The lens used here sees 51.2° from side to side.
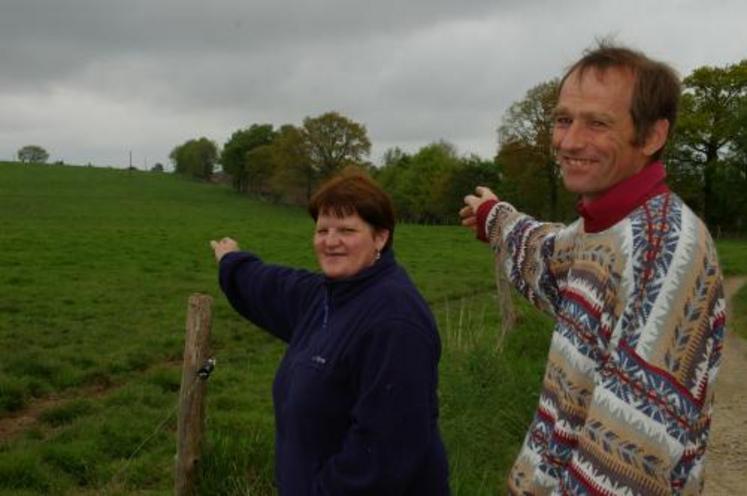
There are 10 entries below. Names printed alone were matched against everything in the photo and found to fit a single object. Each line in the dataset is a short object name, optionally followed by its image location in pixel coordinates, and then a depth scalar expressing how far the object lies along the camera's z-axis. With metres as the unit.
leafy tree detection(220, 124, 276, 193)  81.19
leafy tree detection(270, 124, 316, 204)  64.06
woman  2.49
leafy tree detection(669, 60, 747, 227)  46.53
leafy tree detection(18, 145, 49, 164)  138.88
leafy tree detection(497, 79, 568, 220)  49.06
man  1.65
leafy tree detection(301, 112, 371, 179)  64.56
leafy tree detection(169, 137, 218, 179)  101.69
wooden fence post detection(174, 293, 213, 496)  4.81
